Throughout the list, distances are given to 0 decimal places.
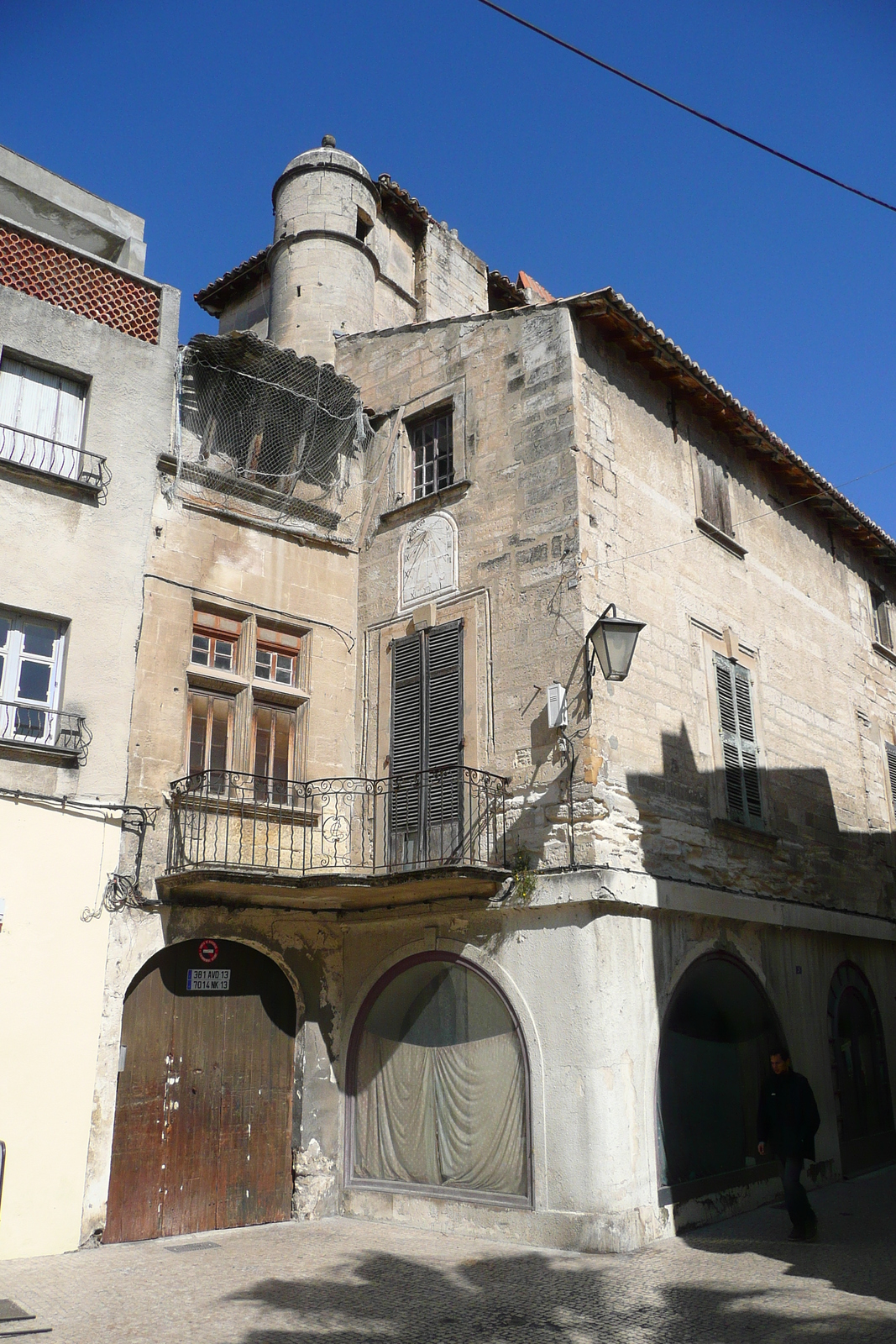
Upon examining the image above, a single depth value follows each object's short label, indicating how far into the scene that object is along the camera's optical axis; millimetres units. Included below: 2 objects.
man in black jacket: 9367
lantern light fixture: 9727
